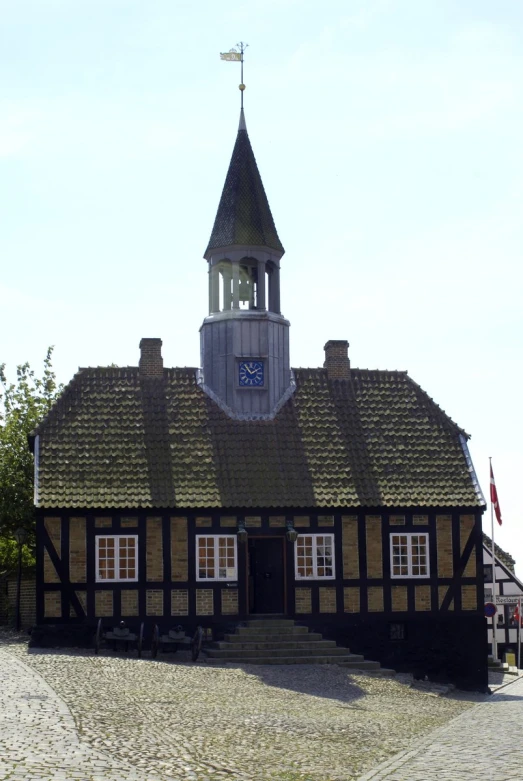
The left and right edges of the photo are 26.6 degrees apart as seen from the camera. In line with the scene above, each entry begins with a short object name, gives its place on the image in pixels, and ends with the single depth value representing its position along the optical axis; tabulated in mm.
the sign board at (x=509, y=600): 46656
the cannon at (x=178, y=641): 24797
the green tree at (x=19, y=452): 34031
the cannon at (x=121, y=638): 25234
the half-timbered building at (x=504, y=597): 46969
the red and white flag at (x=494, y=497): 34281
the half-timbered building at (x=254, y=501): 27000
